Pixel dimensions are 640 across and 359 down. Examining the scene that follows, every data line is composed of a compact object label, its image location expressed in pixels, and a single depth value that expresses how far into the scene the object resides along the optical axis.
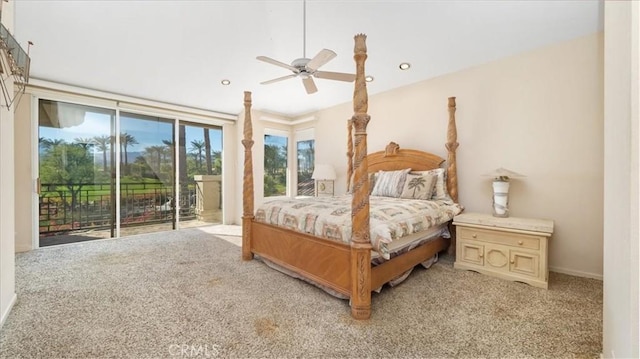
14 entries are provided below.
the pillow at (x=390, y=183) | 3.52
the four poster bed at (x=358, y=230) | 1.90
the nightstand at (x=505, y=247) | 2.36
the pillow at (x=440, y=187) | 3.32
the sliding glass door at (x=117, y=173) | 3.84
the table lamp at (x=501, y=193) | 2.80
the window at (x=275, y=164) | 5.82
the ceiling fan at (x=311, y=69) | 2.21
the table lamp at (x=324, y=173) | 4.71
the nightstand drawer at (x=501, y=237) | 2.40
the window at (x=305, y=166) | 5.70
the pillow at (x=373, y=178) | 3.93
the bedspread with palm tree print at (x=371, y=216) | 2.09
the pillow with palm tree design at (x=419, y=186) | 3.30
